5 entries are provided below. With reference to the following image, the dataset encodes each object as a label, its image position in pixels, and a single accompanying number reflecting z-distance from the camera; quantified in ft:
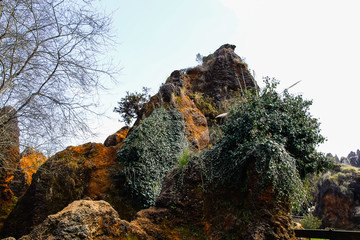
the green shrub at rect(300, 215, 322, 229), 50.06
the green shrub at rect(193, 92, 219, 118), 44.37
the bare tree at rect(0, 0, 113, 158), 17.24
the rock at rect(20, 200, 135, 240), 10.84
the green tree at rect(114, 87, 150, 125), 48.88
